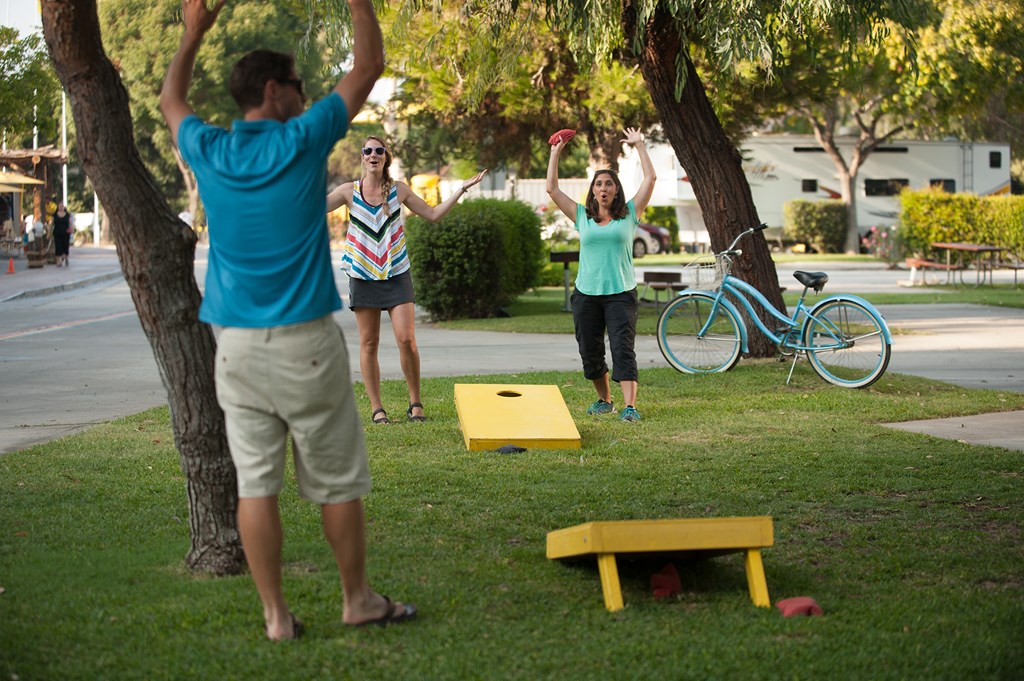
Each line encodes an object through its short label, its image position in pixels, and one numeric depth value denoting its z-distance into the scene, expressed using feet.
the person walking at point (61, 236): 128.57
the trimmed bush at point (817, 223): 153.58
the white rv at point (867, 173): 161.48
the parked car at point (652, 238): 154.17
